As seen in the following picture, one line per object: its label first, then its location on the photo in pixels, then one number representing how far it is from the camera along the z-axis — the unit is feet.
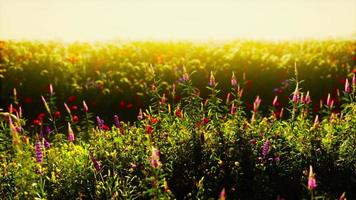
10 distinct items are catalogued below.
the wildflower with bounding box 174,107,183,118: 20.02
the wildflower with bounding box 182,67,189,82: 19.19
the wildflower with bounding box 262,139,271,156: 16.96
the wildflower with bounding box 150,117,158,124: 19.51
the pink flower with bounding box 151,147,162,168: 11.51
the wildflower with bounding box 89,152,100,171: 15.65
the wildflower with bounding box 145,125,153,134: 18.75
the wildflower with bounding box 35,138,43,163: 15.98
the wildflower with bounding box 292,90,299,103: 18.79
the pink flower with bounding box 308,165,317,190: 11.53
